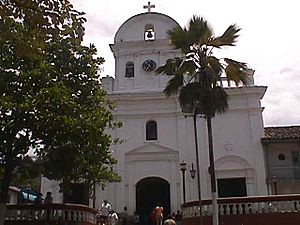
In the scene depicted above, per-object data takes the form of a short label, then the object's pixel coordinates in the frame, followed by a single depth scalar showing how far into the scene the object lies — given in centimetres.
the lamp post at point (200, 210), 1476
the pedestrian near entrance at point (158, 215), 1730
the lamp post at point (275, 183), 2179
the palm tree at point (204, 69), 1407
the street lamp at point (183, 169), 2124
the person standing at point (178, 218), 1952
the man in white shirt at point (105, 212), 1798
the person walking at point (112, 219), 1773
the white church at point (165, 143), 2297
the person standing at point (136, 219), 2123
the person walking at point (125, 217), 2136
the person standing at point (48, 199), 1637
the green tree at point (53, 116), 1227
